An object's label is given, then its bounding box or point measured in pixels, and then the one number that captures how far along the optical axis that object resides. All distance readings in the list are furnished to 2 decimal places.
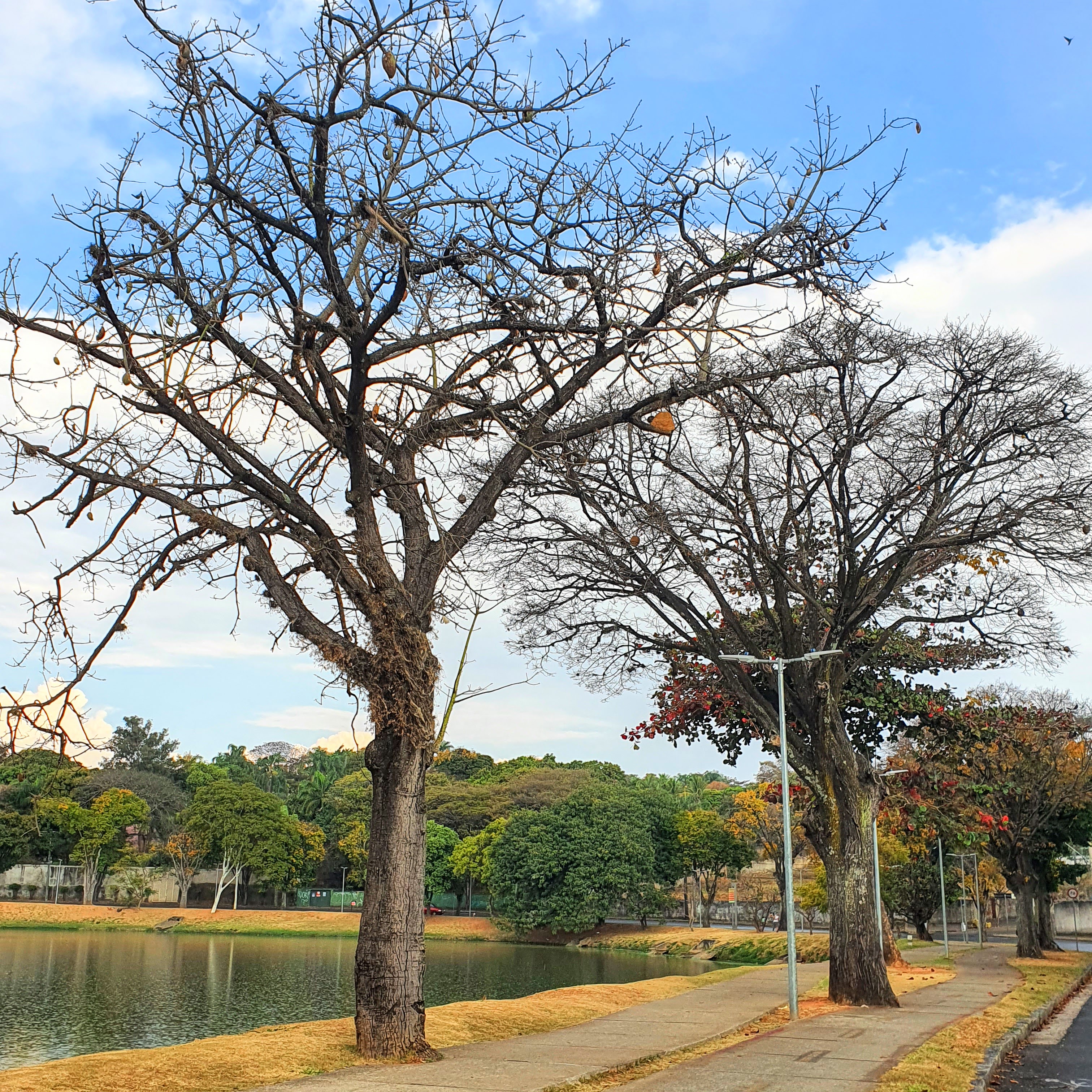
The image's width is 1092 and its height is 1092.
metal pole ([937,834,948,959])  34.72
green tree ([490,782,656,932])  50.41
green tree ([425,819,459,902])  60.72
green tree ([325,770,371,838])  65.69
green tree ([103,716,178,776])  83.50
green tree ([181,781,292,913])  59.59
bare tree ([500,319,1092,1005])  14.62
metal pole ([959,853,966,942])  40.56
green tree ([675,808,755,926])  53.53
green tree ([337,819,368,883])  63.75
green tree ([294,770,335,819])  74.56
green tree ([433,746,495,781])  79.88
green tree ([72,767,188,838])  64.38
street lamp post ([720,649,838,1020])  14.05
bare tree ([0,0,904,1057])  8.66
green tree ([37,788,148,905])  60.34
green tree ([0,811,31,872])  57.91
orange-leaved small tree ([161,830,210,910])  60.09
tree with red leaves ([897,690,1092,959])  24.78
